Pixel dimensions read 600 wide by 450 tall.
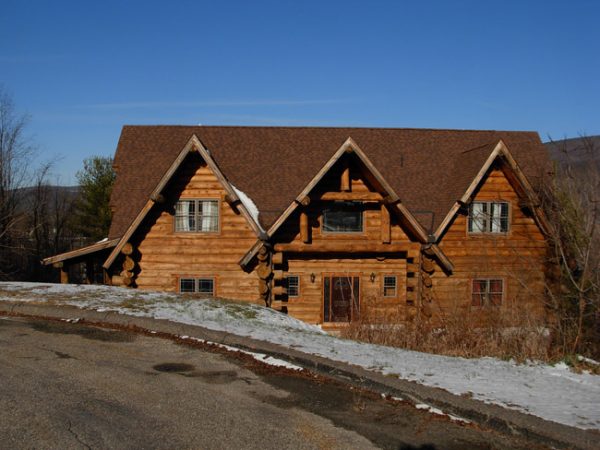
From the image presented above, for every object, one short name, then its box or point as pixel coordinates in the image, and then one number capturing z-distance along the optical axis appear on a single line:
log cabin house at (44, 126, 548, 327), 17.89
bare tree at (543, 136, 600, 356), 11.31
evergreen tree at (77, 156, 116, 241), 49.03
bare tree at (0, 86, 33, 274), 36.40
